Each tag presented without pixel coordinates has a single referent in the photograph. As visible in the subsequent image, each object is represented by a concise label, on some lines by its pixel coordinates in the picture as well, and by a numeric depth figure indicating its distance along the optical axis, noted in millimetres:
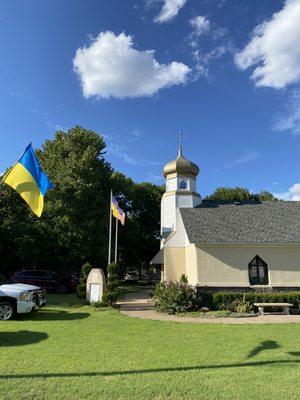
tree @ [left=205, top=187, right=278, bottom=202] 51625
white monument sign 20172
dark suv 26969
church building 21578
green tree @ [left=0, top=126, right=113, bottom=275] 30281
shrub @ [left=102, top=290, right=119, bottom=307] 19406
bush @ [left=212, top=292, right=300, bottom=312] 19438
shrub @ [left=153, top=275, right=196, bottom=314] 18281
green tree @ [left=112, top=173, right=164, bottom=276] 46125
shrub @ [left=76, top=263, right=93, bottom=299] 22219
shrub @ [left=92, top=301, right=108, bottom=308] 18969
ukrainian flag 10531
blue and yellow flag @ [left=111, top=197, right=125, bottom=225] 23989
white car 14273
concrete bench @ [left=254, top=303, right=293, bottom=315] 18375
